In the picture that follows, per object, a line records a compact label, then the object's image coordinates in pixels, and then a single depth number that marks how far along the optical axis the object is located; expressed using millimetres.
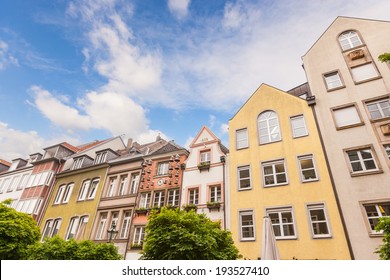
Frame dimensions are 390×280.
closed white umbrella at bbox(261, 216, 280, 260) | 8070
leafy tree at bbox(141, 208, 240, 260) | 7953
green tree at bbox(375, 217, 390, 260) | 7206
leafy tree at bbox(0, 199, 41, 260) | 13244
